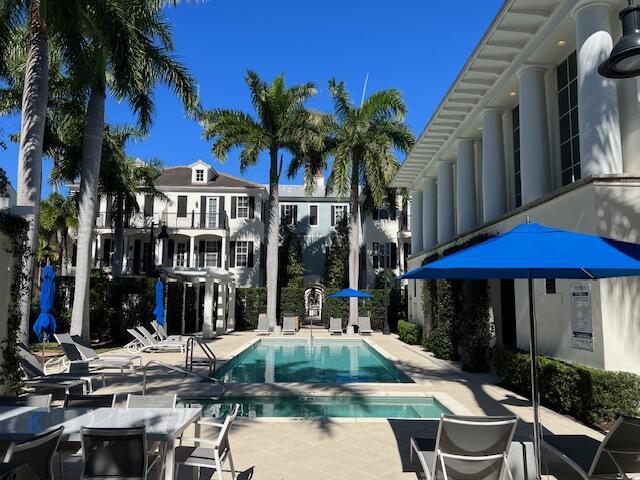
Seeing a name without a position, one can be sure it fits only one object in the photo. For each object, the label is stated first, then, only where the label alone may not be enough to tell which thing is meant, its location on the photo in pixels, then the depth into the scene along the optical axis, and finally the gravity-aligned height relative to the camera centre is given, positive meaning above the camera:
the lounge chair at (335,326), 26.48 -1.90
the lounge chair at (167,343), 15.48 -1.69
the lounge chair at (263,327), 26.35 -1.94
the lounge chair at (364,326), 26.27 -1.88
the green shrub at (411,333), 20.23 -1.79
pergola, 22.36 -0.20
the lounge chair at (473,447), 4.37 -1.41
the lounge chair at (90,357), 10.81 -1.51
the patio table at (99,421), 4.20 -1.24
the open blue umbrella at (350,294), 23.81 -0.15
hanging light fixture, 4.46 +2.21
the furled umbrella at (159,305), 19.20 -0.54
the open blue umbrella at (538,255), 4.28 +0.33
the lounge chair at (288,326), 26.45 -1.90
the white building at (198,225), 33.38 +4.38
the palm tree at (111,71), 14.52 +7.15
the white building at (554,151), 7.75 +3.01
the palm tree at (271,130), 26.02 +8.60
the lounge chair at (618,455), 4.26 -1.44
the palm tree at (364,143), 25.52 +7.83
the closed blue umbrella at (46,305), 13.14 -0.39
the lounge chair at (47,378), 8.20 -1.56
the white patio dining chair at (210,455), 4.37 -1.55
